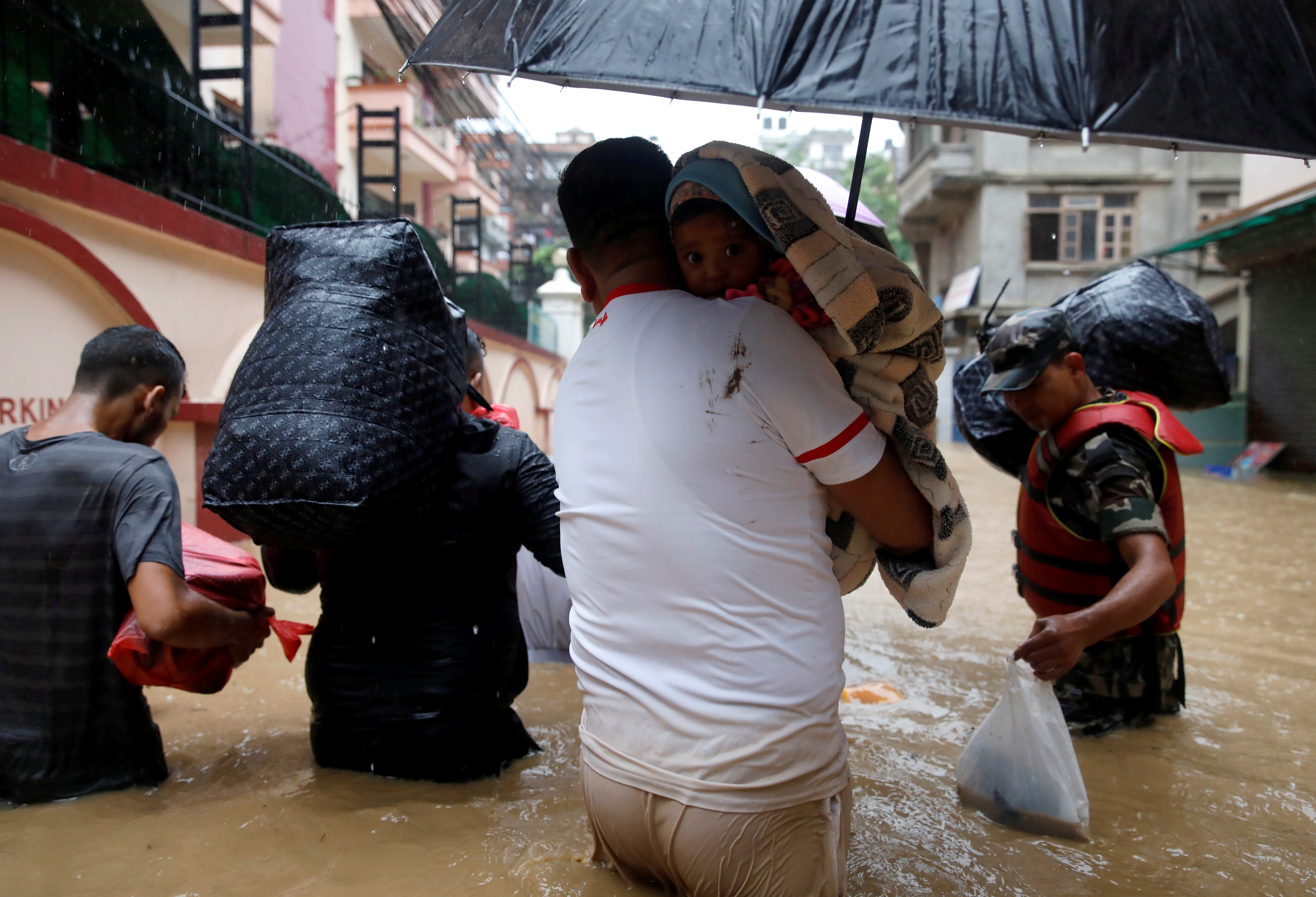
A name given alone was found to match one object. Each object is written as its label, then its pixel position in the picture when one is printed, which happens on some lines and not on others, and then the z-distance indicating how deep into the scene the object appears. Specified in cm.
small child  141
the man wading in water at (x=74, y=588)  208
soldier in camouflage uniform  243
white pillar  1880
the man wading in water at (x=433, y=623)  218
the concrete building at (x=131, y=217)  435
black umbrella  175
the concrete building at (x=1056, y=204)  2023
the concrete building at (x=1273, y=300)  1270
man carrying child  131
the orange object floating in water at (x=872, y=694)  345
